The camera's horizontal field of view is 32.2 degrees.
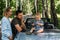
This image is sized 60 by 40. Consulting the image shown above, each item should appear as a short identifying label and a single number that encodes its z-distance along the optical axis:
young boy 3.15
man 3.01
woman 2.90
